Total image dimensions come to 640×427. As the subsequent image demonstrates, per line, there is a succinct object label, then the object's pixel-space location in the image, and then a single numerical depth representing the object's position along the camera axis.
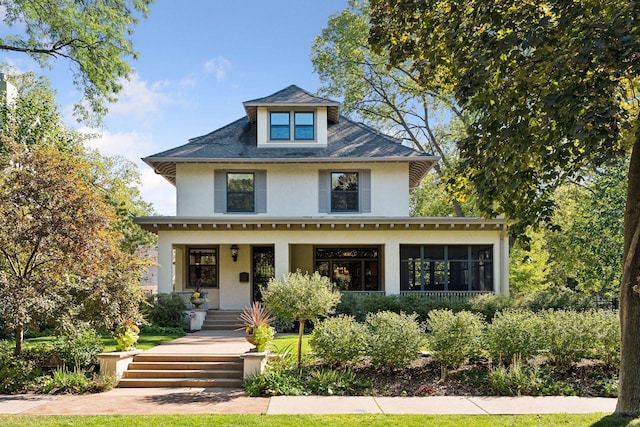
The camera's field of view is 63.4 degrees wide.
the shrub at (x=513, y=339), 10.78
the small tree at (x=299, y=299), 11.19
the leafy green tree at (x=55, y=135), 19.73
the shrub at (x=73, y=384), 10.17
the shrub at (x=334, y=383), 9.95
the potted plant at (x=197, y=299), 18.50
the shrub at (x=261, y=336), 11.10
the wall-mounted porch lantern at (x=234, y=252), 20.72
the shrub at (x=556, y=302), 17.55
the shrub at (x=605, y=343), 10.84
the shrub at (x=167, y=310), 17.97
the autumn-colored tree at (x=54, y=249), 10.21
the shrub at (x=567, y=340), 10.81
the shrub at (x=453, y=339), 10.68
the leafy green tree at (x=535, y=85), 5.65
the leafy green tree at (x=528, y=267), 25.36
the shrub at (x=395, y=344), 10.72
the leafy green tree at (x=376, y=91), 28.92
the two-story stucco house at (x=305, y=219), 18.89
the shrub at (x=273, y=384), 9.85
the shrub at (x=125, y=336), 11.46
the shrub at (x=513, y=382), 9.84
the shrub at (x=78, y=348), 11.11
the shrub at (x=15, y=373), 10.25
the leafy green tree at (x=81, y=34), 13.10
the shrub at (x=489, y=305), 17.42
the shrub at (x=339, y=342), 10.85
